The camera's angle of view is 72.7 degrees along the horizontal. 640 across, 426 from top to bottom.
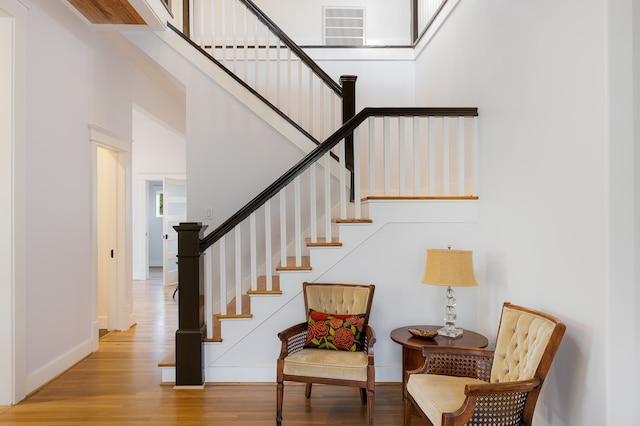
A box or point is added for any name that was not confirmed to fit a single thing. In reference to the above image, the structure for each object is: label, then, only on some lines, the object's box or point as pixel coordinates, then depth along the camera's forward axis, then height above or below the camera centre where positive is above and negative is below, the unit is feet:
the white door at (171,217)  28.17 -0.36
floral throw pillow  10.17 -2.87
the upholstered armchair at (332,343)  9.24 -3.08
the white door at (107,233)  16.60 -0.81
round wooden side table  9.47 -2.93
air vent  20.08 +8.55
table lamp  9.80 -1.33
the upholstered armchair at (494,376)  6.81 -3.00
